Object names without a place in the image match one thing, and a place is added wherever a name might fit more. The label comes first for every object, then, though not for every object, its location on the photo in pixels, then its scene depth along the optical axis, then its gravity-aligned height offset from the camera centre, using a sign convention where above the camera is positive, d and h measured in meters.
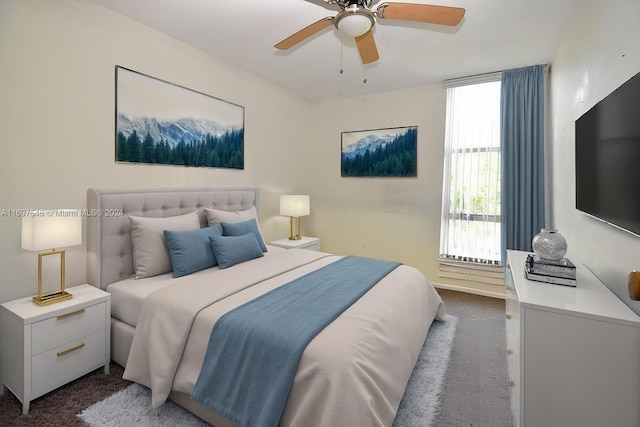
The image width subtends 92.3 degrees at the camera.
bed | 1.33 -0.58
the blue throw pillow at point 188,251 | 2.36 -0.31
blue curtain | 3.23 +0.64
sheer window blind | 3.57 +0.47
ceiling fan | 1.70 +1.14
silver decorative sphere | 1.77 -0.18
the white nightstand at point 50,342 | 1.69 -0.77
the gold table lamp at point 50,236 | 1.75 -0.14
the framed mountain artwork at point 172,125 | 2.48 +0.81
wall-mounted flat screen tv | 1.17 +0.26
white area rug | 1.64 -1.11
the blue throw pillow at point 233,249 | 2.55 -0.31
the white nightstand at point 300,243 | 3.77 -0.38
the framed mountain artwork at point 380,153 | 4.05 +0.85
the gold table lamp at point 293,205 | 3.96 +0.10
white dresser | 1.21 -0.61
